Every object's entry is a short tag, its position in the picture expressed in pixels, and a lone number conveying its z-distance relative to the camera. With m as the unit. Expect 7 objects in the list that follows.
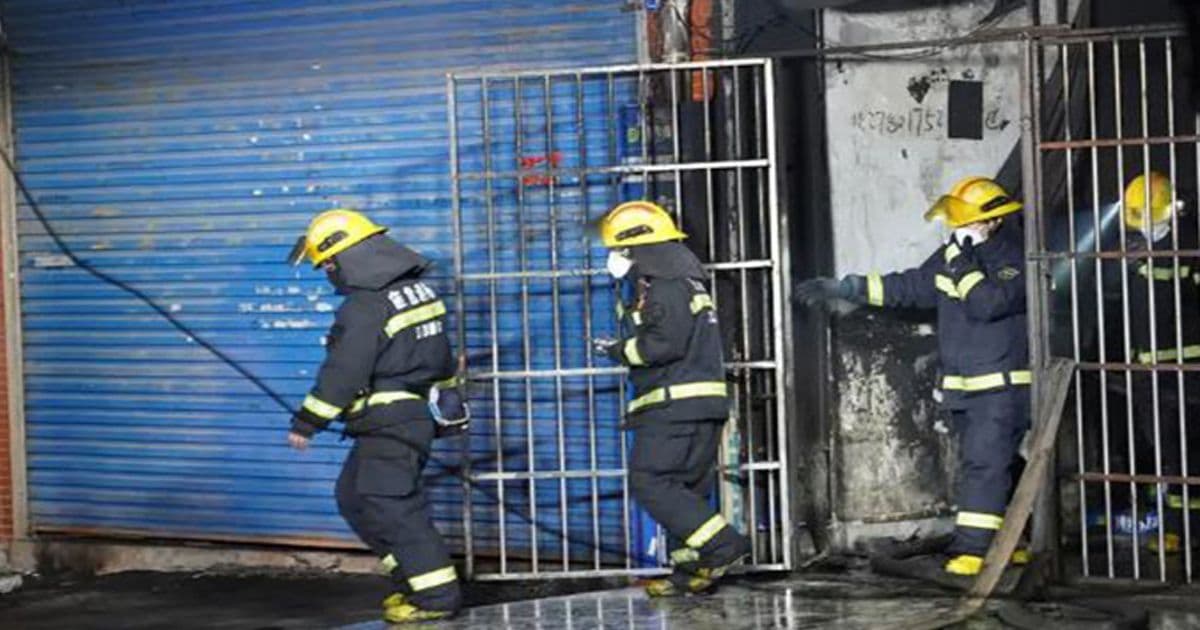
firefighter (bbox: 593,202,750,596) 9.63
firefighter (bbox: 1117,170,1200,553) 10.38
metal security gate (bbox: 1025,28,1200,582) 9.71
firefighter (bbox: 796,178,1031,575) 10.07
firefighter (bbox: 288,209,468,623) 9.46
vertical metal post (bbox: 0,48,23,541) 12.41
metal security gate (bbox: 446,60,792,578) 10.52
